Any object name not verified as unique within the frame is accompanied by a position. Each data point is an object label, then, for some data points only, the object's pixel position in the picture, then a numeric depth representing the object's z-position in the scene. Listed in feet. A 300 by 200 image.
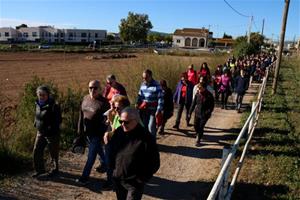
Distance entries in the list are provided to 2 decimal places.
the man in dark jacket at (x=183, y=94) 29.19
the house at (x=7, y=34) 321.78
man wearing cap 19.76
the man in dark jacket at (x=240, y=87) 37.29
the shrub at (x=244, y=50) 102.51
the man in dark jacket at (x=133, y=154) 11.57
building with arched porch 309.51
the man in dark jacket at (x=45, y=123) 17.30
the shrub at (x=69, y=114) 24.49
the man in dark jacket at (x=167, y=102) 25.83
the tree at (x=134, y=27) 258.99
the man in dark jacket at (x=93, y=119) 16.65
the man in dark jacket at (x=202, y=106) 24.30
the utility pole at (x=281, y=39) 53.34
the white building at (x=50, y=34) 326.02
